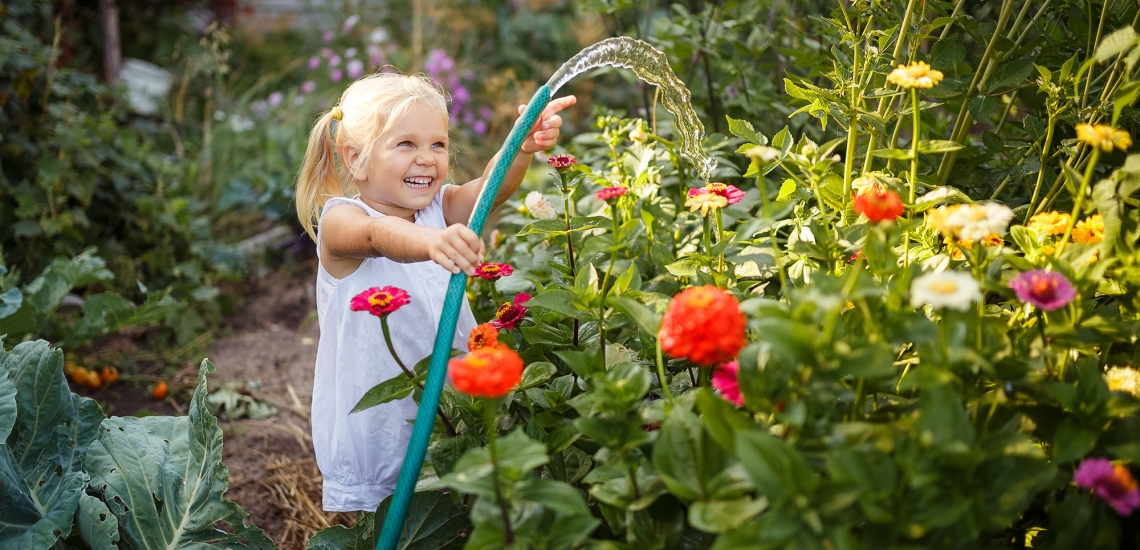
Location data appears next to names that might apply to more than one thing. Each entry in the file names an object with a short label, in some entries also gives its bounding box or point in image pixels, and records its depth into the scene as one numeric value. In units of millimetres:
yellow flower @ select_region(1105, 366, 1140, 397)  1033
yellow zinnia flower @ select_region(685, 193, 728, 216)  1170
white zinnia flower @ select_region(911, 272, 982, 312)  828
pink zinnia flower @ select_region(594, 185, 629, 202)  1231
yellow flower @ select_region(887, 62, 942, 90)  1108
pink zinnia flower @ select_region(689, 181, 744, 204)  1260
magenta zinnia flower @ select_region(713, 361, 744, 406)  987
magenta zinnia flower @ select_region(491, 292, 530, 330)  1381
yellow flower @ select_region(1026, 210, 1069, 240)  1173
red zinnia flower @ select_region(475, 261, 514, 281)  1425
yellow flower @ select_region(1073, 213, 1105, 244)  1180
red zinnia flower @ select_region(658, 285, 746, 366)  924
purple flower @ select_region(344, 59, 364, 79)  4512
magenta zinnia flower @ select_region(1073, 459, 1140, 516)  882
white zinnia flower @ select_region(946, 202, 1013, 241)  936
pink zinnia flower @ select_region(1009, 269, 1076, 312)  926
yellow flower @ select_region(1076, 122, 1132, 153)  979
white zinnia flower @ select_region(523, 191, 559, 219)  1802
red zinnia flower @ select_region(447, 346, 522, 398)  899
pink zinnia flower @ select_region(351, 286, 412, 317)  1141
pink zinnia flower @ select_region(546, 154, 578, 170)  1407
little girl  1497
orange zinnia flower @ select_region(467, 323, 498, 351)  1188
